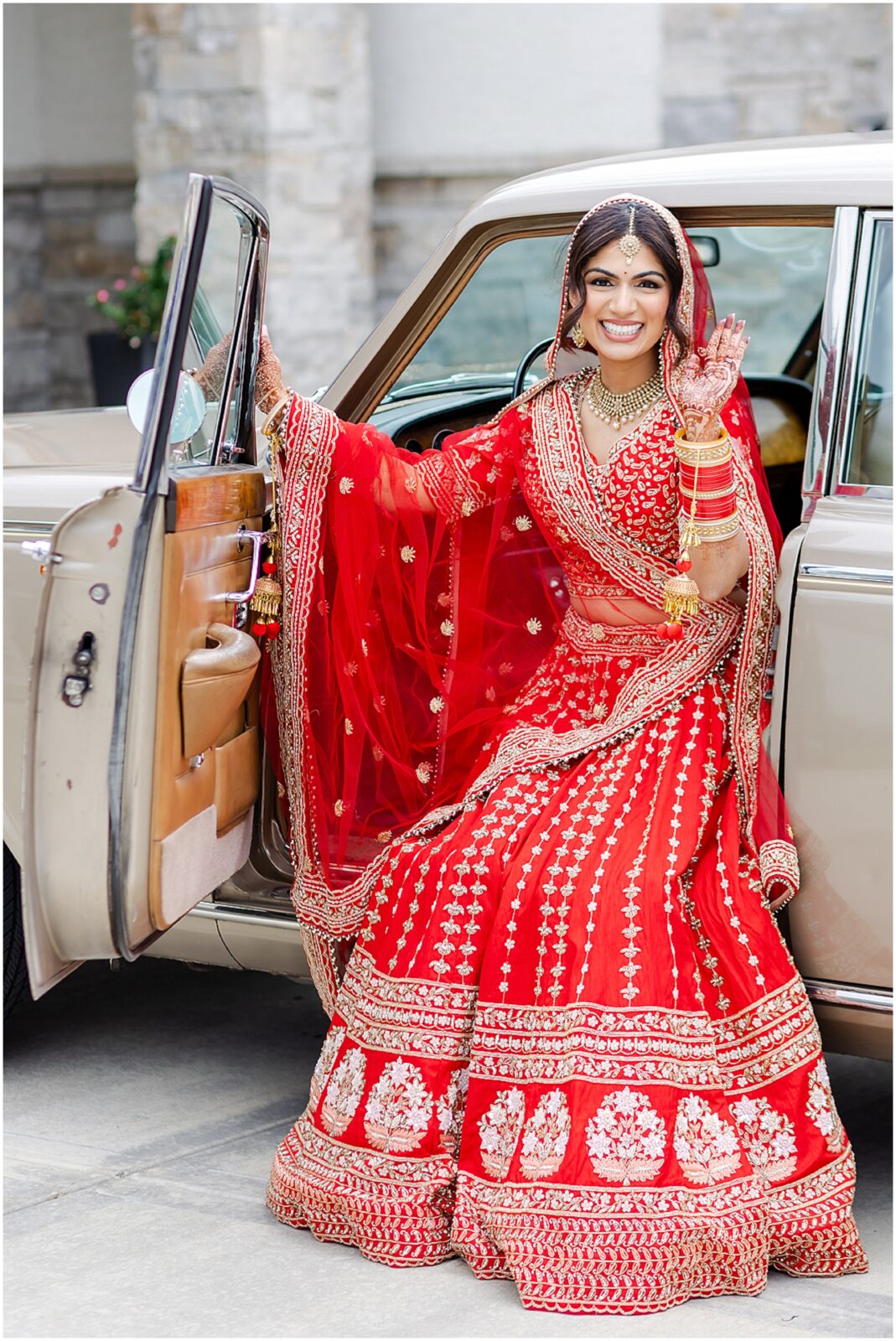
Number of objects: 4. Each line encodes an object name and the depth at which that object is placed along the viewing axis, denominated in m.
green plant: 11.14
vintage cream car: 2.68
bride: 2.74
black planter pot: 11.54
